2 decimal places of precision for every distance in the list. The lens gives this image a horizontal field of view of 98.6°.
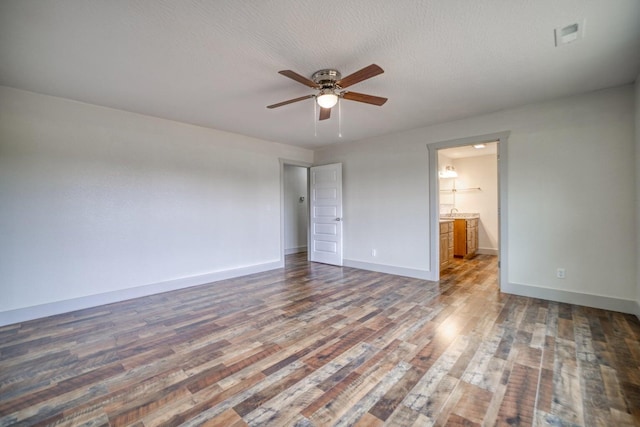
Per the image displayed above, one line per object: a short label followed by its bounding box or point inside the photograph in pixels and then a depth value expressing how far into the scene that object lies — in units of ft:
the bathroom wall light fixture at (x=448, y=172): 23.15
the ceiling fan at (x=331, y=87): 7.94
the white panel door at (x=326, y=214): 18.98
